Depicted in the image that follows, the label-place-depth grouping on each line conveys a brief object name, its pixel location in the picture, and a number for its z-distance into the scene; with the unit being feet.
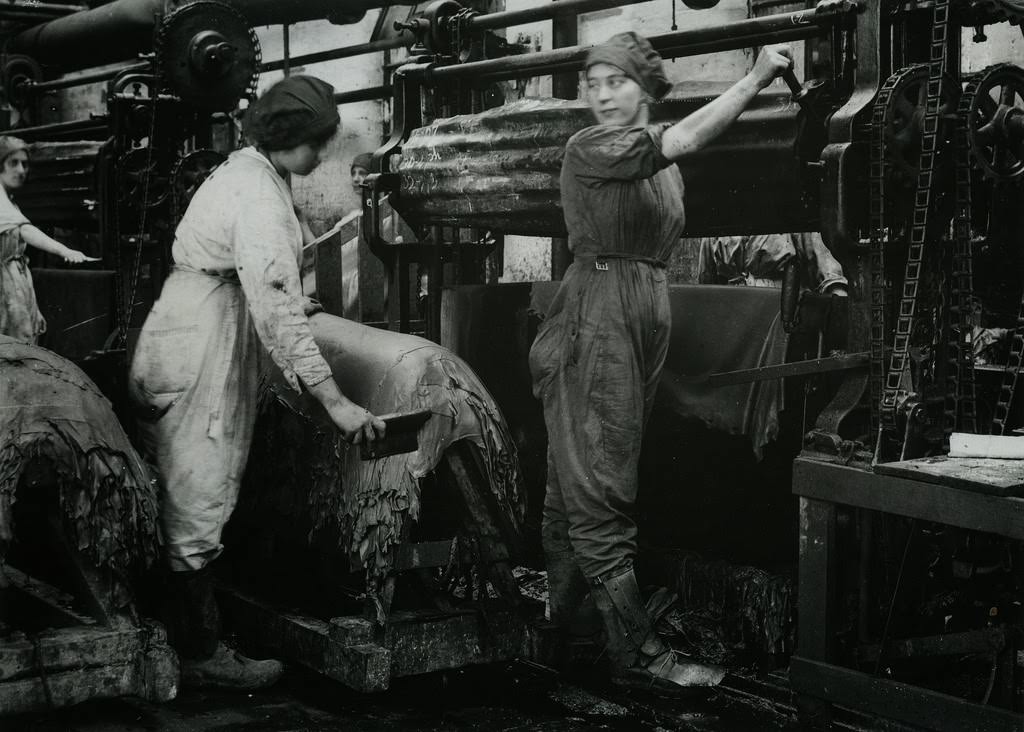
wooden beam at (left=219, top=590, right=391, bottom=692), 12.91
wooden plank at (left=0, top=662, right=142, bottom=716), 11.89
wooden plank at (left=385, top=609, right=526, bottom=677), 13.25
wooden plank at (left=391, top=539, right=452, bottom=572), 13.38
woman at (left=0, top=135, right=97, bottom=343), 25.53
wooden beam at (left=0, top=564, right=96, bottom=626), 13.14
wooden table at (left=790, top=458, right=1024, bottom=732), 10.24
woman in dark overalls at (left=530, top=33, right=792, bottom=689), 13.02
